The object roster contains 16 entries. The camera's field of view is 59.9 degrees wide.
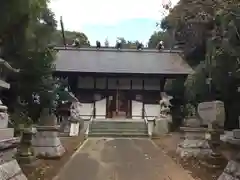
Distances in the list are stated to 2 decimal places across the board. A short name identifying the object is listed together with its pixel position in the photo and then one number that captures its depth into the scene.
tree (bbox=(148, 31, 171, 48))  23.09
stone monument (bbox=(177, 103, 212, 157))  7.00
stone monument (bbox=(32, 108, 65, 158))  7.03
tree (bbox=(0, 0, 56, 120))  5.45
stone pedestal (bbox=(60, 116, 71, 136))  12.92
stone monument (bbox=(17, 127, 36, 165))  5.68
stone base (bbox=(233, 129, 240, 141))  3.53
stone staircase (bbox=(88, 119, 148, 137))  13.12
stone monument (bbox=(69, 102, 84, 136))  13.08
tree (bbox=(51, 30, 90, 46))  27.97
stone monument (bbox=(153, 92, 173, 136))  13.47
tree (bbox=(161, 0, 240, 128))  5.67
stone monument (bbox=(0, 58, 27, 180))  3.15
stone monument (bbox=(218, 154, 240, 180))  3.47
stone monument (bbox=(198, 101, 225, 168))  6.09
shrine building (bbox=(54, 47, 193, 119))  16.52
